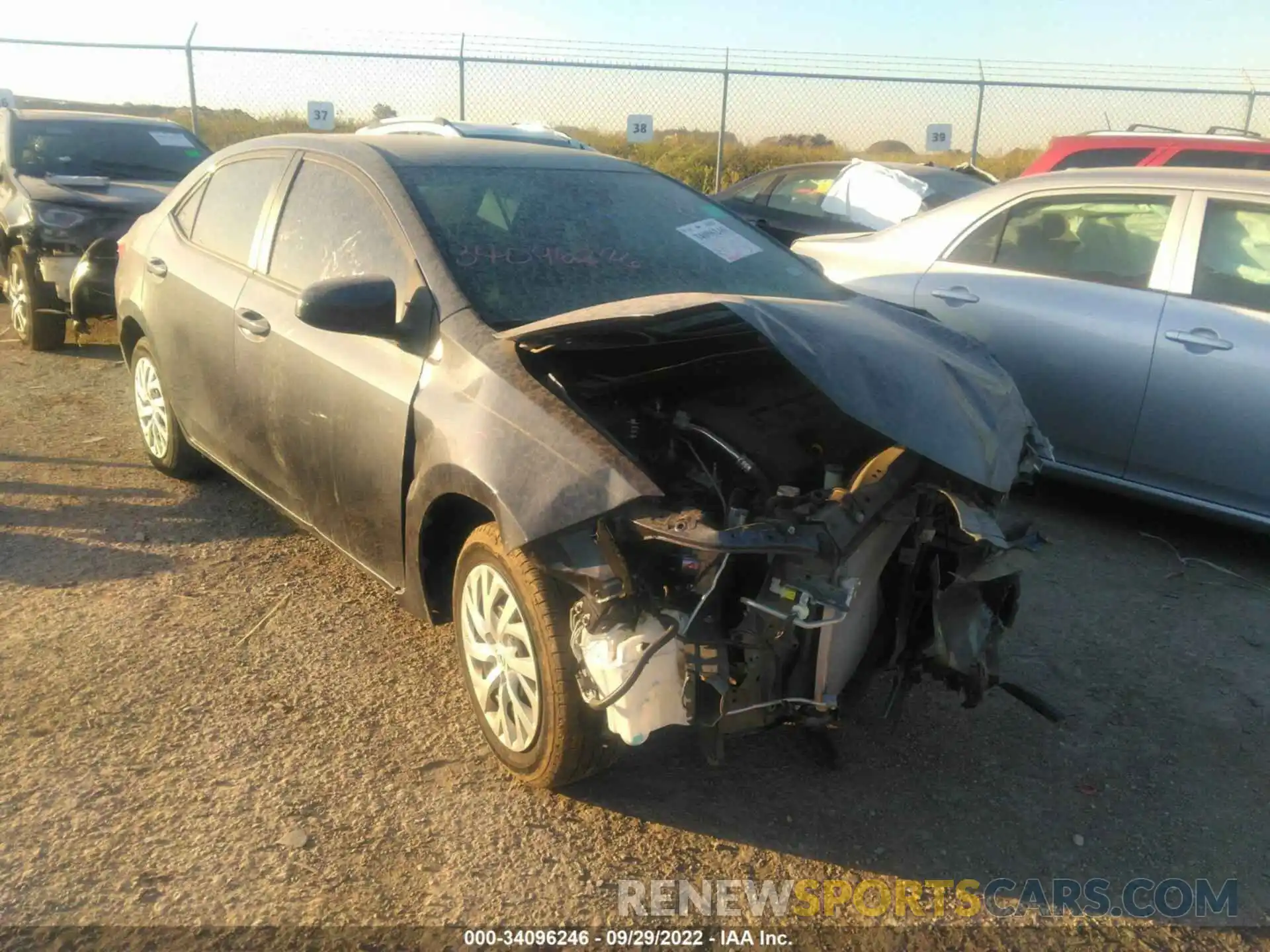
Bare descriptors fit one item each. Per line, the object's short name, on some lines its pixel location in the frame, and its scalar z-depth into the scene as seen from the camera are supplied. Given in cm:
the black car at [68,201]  757
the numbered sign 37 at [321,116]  1417
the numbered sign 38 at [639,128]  1377
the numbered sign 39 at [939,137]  1385
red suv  777
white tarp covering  892
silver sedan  440
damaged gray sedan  257
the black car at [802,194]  930
